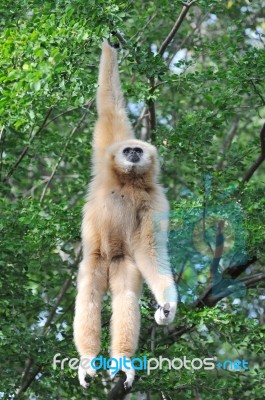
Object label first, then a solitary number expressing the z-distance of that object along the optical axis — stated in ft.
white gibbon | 54.03
